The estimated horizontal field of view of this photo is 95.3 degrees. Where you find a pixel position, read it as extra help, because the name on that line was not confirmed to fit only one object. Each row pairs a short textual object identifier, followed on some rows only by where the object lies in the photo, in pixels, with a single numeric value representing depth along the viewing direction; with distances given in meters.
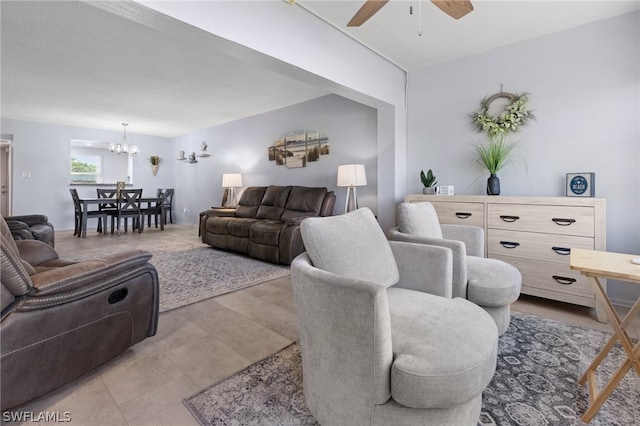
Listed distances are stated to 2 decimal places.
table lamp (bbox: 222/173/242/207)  5.88
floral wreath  2.91
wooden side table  1.20
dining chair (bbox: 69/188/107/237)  5.85
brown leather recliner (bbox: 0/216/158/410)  1.17
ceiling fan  1.74
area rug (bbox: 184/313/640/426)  1.24
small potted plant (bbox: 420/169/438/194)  3.30
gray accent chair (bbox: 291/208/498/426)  0.92
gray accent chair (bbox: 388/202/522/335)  1.75
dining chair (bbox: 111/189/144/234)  6.20
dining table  5.70
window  8.22
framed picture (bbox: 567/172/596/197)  2.50
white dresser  2.28
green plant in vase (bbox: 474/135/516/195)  2.93
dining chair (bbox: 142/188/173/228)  6.74
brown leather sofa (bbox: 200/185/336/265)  3.74
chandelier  6.54
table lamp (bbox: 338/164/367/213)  3.73
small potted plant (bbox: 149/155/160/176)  7.96
